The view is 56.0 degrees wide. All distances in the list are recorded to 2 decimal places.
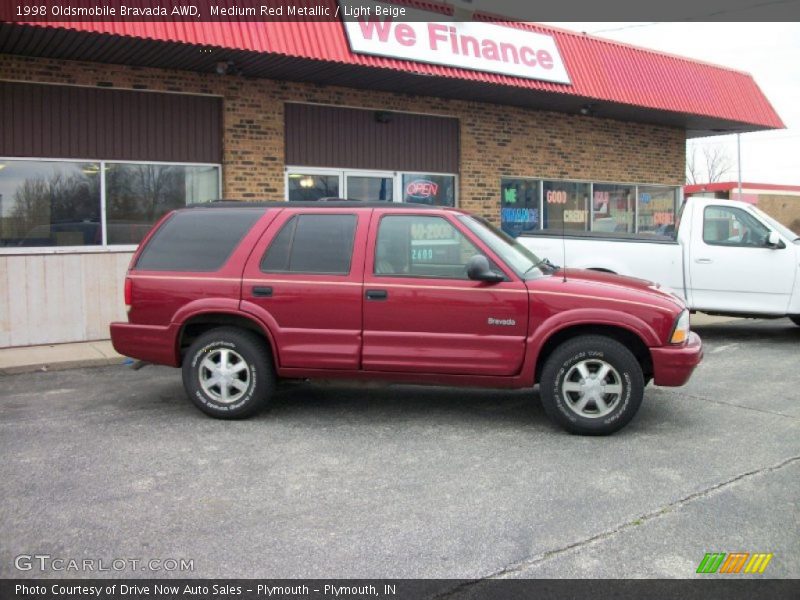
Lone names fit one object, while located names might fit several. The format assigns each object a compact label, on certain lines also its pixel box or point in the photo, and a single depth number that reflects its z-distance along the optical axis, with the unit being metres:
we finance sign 10.41
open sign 13.02
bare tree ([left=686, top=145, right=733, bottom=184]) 78.97
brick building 9.58
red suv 5.77
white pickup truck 10.13
